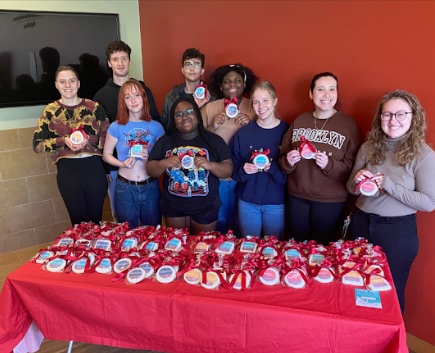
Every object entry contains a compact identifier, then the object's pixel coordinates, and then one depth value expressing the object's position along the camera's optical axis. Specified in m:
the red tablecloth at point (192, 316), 1.53
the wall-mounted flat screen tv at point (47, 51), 3.38
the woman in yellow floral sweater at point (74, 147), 2.62
